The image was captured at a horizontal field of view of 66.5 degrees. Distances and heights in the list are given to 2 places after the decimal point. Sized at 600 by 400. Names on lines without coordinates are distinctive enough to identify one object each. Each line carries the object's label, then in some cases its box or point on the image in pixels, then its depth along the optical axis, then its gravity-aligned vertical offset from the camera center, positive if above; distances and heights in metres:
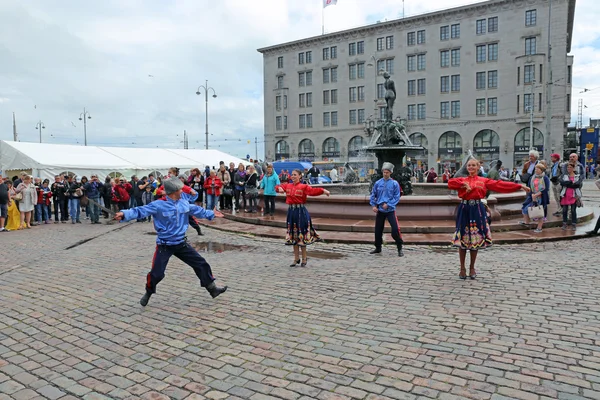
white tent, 20.80 +0.79
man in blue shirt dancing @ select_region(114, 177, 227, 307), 5.57 -0.76
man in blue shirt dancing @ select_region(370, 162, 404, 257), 8.56 -0.51
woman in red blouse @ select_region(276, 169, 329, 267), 7.78 -0.74
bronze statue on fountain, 15.85 +0.94
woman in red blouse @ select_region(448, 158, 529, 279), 6.54 -0.59
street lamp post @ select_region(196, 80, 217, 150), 37.79 +6.75
